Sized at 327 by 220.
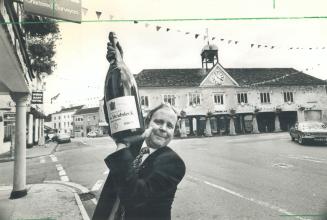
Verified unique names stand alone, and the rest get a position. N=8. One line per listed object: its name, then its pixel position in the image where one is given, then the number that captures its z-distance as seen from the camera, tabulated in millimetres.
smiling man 1291
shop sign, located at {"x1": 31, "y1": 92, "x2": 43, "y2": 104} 15719
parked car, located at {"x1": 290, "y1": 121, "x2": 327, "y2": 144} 14426
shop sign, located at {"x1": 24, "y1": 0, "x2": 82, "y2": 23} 2783
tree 15397
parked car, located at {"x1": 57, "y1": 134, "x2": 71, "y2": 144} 27867
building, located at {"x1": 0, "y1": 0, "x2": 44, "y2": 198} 3259
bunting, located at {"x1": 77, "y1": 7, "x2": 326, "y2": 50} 2902
